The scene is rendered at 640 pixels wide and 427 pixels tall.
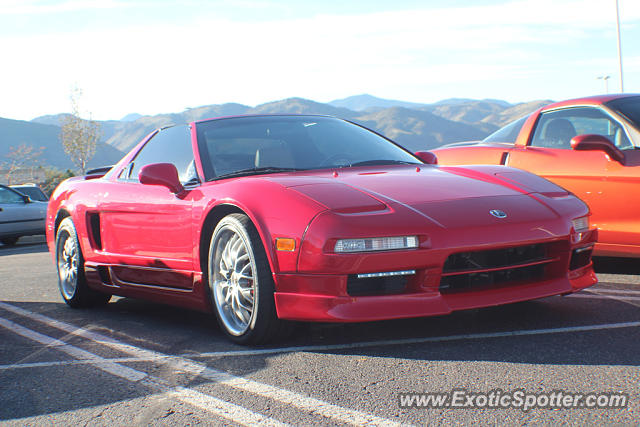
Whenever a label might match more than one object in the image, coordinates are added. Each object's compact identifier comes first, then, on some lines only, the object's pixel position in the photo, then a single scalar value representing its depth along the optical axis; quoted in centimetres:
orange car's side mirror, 521
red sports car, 337
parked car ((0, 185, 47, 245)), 1485
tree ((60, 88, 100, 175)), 6592
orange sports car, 522
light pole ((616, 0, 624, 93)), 3319
